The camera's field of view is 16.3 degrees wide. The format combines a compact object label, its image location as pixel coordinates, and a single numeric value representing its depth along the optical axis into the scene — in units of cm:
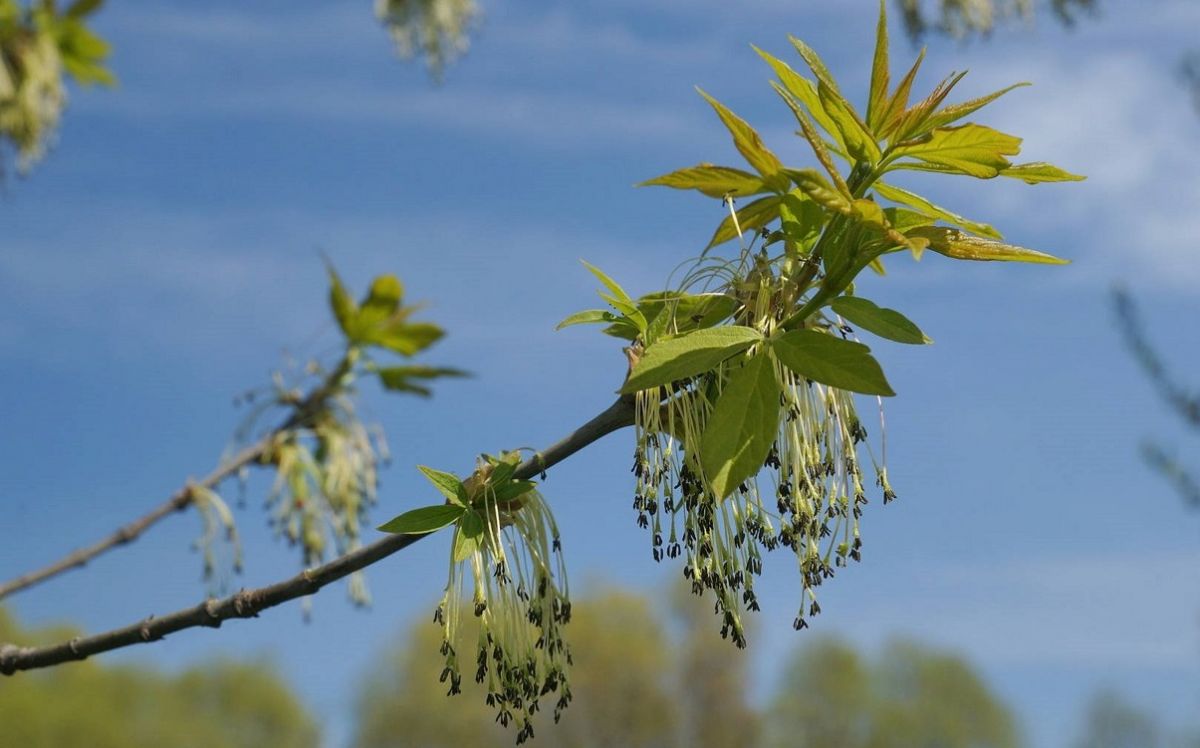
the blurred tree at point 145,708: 1222
